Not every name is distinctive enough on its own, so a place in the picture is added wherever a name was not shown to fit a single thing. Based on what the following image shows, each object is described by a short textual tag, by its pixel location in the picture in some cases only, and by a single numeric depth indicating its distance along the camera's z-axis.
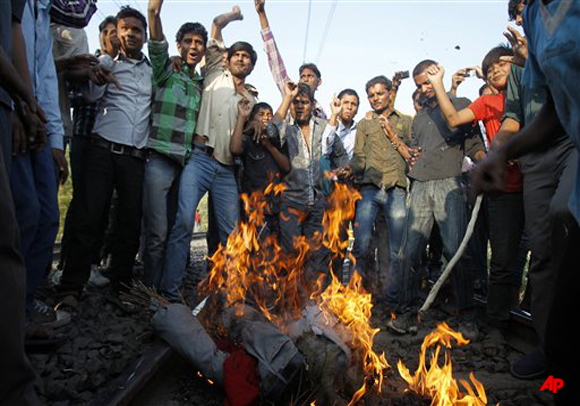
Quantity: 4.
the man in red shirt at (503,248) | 4.27
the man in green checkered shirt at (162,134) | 4.61
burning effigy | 2.72
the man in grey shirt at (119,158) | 4.16
